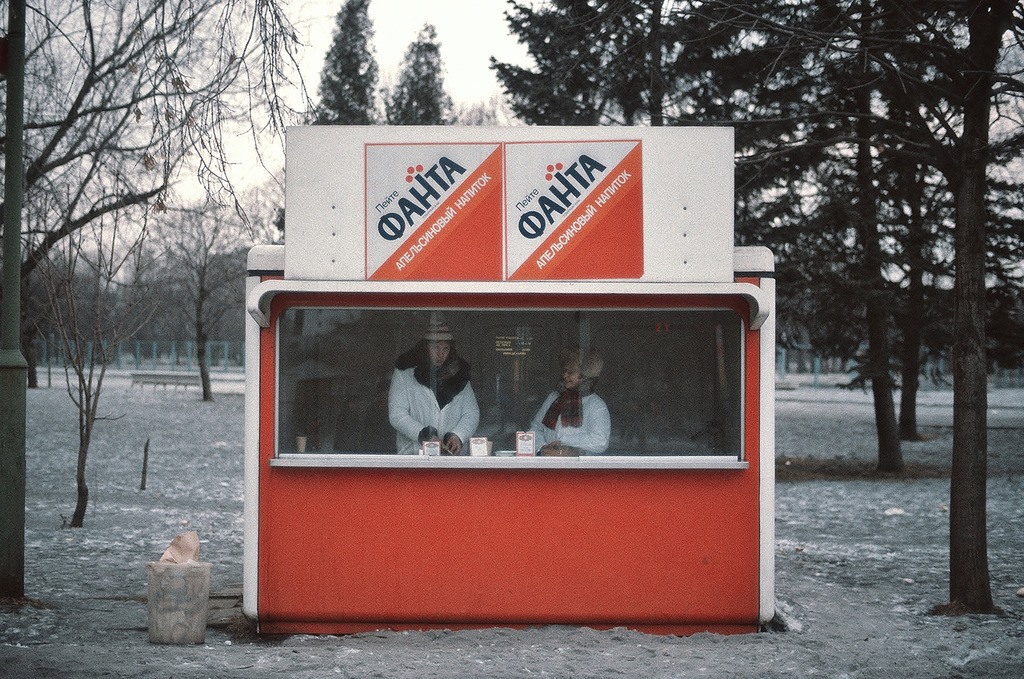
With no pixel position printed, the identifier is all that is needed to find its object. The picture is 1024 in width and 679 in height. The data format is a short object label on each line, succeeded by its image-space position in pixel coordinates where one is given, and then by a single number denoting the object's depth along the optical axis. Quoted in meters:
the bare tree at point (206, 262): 32.78
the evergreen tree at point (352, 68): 33.50
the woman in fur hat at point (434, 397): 6.15
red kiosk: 5.89
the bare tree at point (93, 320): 9.45
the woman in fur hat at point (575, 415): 6.15
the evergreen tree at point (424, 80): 32.34
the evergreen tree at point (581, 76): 11.19
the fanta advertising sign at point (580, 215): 5.90
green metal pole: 6.41
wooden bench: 37.72
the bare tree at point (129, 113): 6.93
